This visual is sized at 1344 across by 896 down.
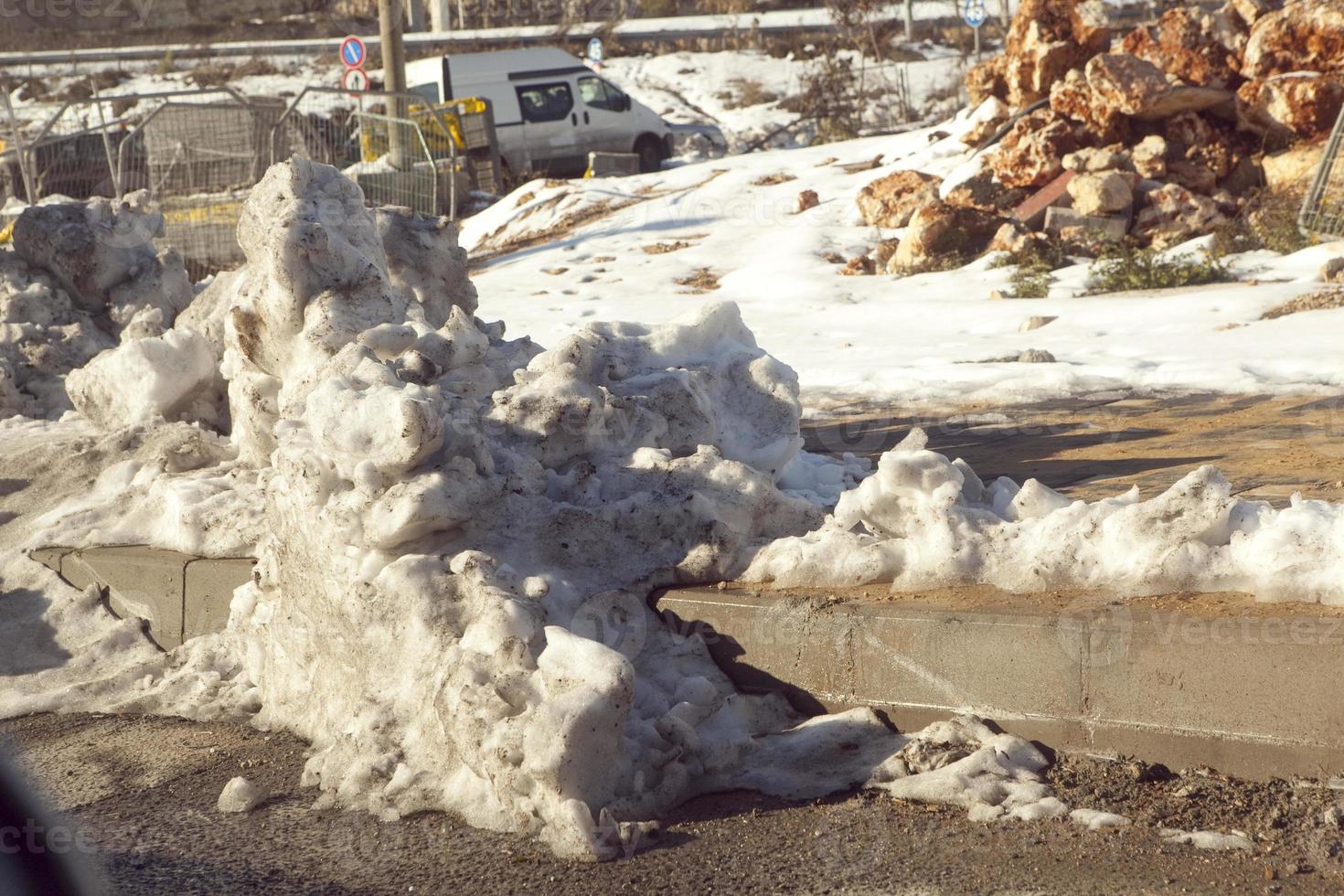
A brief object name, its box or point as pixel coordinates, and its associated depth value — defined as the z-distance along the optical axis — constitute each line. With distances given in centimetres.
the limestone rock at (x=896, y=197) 1166
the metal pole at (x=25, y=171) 1273
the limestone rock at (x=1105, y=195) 1007
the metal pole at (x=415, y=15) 3165
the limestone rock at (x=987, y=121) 1256
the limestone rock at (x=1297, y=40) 1037
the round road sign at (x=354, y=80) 1825
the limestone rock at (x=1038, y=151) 1082
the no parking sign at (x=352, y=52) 1791
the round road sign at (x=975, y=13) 2489
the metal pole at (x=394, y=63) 1405
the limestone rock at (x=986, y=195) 1099
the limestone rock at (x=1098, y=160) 1044
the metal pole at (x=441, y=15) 3459
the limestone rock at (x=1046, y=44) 1167
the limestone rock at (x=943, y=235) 1052
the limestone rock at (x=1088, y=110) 1079
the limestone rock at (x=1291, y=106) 1016
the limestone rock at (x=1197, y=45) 1077
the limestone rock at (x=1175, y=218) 987
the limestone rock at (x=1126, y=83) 1054
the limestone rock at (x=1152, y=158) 1037
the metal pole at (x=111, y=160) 1270
